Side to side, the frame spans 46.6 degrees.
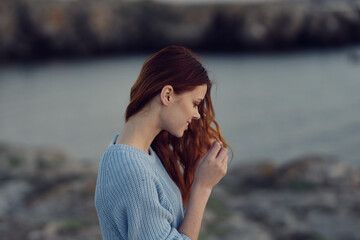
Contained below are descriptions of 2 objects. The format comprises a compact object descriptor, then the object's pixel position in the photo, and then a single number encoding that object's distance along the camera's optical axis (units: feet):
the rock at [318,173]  24.44
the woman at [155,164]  5.15
